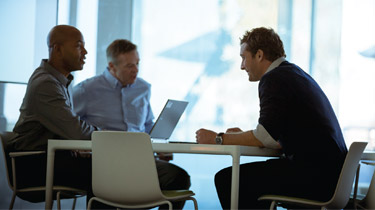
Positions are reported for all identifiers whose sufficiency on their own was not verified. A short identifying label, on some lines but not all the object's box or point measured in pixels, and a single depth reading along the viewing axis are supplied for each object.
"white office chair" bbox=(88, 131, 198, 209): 4.23
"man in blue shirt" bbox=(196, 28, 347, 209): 4.49
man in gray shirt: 5.17
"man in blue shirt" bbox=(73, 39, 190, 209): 7.18
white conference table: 4.10
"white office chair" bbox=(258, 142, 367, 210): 4.25
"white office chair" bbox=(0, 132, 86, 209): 4.95
